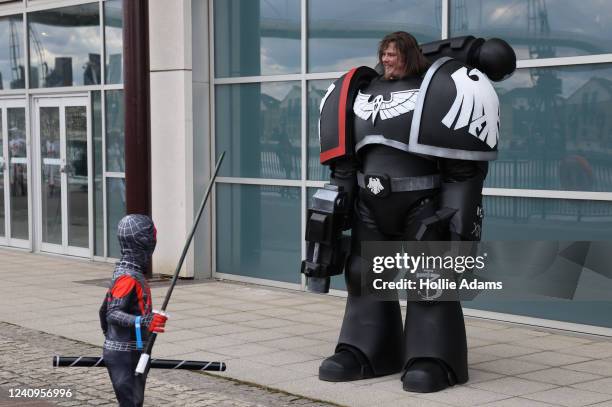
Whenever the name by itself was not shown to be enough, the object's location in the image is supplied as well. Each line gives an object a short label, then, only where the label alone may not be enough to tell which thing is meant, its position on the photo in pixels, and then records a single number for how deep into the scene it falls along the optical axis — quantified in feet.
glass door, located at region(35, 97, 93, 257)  43.70
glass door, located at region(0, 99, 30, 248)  47.52
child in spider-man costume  15.52
